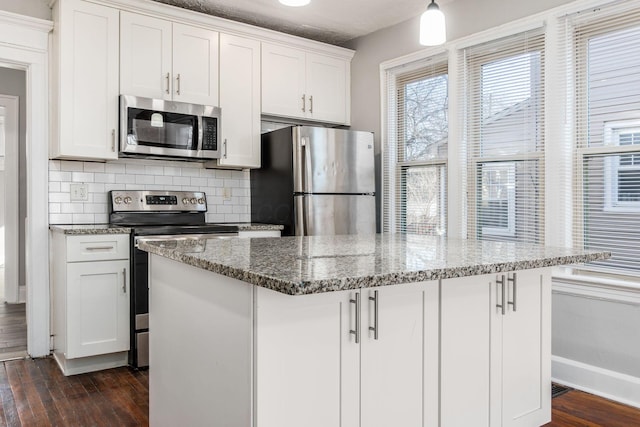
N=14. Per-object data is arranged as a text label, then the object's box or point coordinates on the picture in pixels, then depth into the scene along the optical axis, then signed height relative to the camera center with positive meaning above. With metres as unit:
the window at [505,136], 3.03 +0.45
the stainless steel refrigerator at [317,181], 3.57 +0.18
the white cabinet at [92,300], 2.89 -0.58
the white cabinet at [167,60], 3.25 +1.00
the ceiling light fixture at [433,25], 1.86 +0.68
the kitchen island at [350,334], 1.25 -0.39
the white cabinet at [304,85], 3.88 +0.99
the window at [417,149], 3.65 +0.43
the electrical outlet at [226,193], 4.03 +0.09
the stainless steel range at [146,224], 3.02 -0.14
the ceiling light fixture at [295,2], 1.83 +0.76
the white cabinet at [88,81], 3.04 +0.78
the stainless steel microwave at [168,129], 3.21 +0.52
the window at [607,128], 2.60 +0.42
